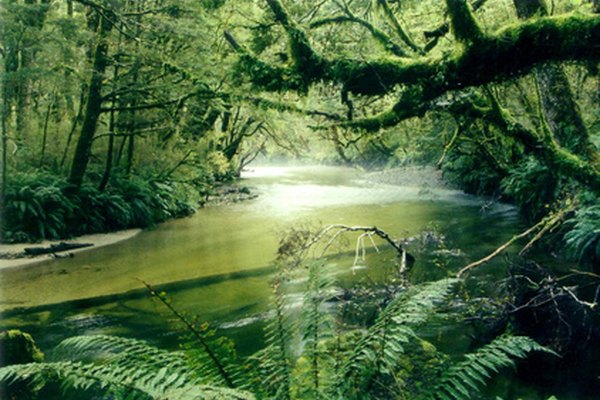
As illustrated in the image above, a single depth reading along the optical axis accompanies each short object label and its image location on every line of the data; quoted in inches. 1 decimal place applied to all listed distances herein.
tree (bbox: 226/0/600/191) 131.6
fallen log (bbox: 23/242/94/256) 450.3
